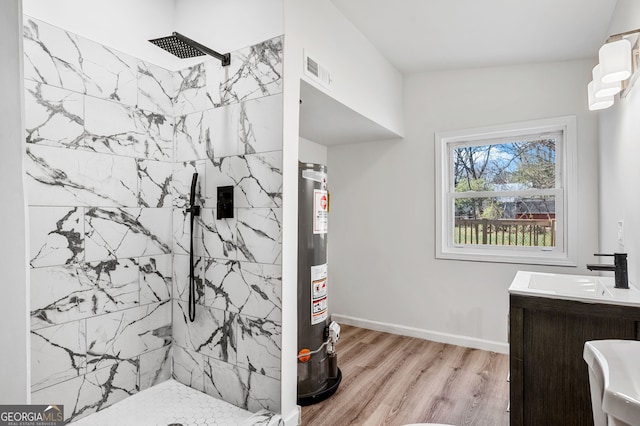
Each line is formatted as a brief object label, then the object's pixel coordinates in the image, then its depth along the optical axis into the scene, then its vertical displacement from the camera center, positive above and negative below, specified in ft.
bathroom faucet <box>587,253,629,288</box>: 5.96 -1.07
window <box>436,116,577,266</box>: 10.00 +0.56
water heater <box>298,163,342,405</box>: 7.72 -1.94
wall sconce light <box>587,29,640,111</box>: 5.57 +2.47
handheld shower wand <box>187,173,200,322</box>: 7.32 -0.82
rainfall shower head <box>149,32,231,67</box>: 5.83 +2.97
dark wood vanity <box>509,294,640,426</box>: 5.28 -2.36
